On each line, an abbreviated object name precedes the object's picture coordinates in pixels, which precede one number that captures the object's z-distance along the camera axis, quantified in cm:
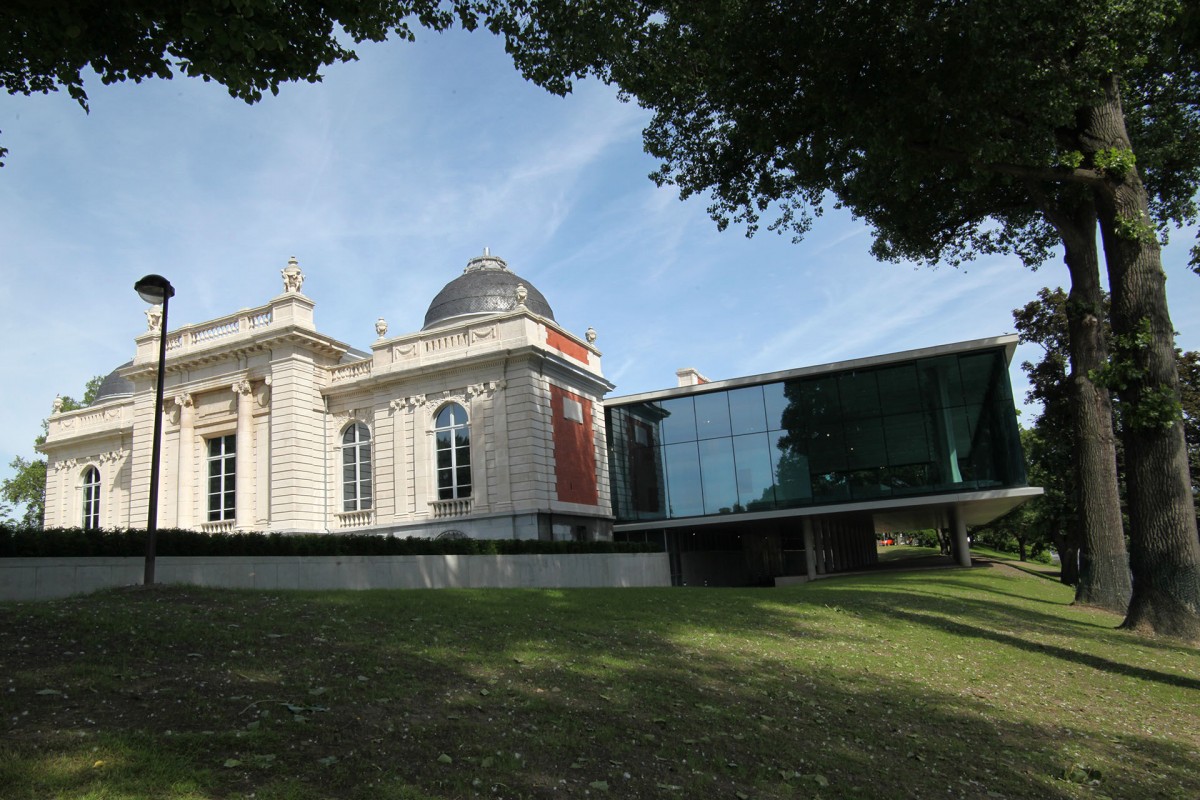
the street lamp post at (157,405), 1374
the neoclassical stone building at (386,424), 3116
